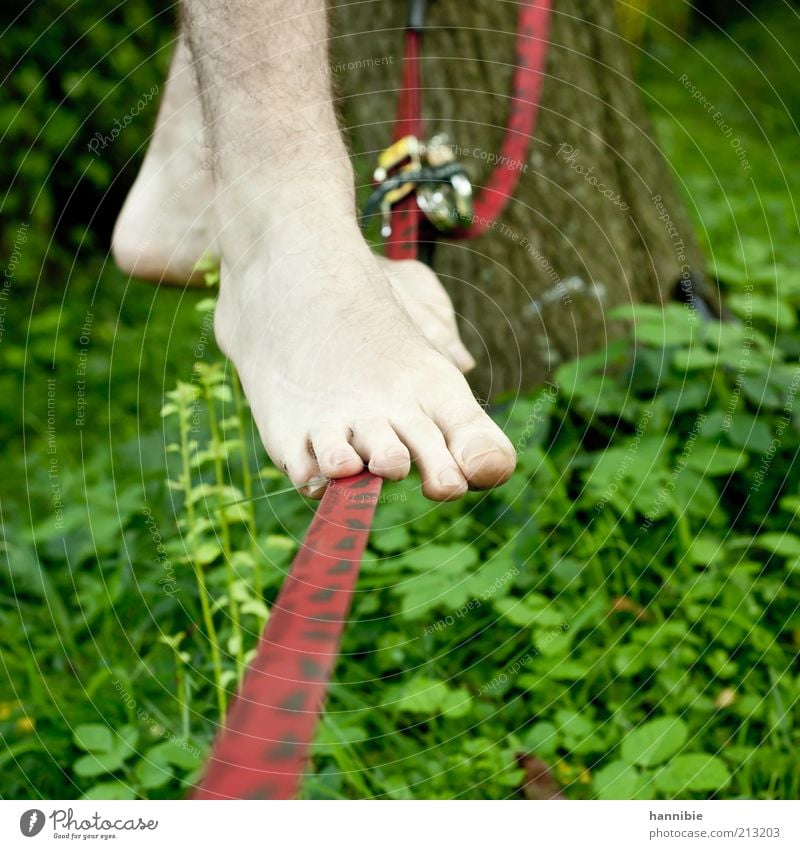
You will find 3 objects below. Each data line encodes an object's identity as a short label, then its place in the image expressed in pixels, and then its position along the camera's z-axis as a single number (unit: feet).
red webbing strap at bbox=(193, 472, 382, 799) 1.48
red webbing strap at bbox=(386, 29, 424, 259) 3.00
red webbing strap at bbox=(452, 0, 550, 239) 3.50
